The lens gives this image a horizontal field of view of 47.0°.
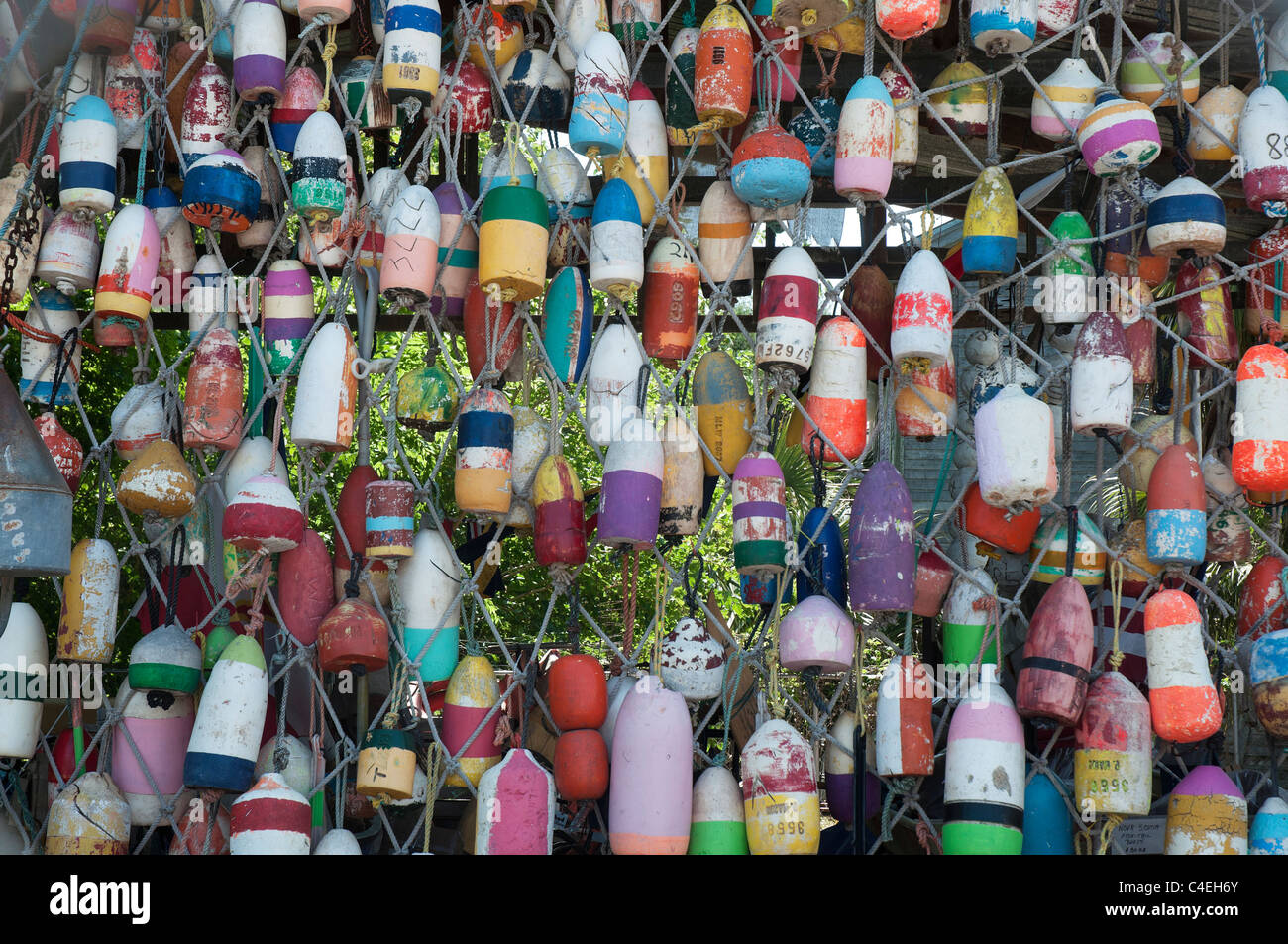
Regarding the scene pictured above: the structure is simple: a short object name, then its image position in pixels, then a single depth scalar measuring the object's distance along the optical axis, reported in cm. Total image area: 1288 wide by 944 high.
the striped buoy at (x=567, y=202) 425
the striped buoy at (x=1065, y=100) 425
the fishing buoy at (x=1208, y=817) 367
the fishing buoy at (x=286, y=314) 425
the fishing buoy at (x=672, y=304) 421
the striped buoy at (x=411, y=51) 418
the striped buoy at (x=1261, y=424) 386
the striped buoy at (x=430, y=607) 405
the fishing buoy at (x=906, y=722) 378
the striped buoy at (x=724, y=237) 421
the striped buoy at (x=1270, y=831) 366
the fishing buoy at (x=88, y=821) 383
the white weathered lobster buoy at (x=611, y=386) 408
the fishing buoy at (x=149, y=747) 399
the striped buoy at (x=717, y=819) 374
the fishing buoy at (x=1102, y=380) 388
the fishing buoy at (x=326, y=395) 399
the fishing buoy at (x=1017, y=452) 381
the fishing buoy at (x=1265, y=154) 404
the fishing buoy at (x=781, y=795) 368
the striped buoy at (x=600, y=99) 407
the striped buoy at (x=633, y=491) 387
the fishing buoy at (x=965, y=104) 432
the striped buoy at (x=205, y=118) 435
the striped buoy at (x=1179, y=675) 372
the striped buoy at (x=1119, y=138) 397
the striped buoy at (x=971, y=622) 395
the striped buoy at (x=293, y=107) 439
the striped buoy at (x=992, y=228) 415
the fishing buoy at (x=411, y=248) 409
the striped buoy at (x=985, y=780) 365
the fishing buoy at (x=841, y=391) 408
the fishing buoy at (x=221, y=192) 414
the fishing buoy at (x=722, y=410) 414
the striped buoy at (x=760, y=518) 390
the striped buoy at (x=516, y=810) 370
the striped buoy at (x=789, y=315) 398
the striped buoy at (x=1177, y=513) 388
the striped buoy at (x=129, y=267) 414
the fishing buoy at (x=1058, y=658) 374
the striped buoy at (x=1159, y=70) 426
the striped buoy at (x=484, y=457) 399
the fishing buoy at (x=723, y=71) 413
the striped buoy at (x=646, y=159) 423
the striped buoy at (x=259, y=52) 428
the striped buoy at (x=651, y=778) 368
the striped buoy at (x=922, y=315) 397
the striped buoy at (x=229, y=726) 379
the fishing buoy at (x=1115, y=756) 369
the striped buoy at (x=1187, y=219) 396
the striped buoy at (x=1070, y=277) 414
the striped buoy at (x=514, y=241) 403
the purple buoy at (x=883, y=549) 377
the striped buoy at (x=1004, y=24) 411
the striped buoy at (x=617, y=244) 404
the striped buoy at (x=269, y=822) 367
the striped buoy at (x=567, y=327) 418
